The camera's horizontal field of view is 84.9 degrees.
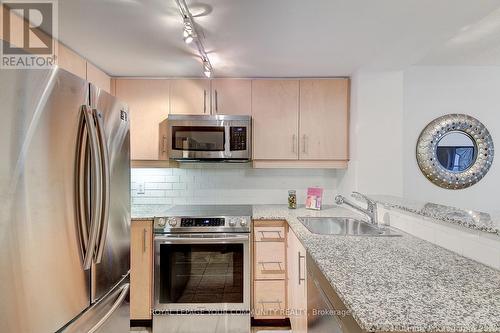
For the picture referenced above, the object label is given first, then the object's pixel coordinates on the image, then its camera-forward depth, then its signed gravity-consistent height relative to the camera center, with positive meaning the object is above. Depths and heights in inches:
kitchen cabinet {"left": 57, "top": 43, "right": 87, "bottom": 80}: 74.5 +29.7
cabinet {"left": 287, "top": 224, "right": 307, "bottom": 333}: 66.4 -32.3
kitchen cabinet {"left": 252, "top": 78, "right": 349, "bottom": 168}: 104.1 +17.7
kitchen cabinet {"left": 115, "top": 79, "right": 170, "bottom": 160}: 103.7 +21.4
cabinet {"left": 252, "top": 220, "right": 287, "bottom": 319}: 91.5 -35.3
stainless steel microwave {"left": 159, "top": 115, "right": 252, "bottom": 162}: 100.0 +10.2
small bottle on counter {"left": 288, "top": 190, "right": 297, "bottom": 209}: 106.8 -13.8
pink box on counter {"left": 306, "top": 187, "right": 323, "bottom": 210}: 104.7 -12.6
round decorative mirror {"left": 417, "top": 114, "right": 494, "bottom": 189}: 101.0 +5.7
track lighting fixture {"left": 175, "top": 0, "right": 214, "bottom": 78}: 54.9 +31.6
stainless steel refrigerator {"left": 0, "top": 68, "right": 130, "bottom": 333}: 35.3 -6.2
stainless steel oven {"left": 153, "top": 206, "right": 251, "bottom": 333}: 88.7 -36.1
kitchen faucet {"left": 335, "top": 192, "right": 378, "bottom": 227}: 78.2 -13.0
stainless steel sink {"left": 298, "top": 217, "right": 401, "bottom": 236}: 85.0 -19.0
